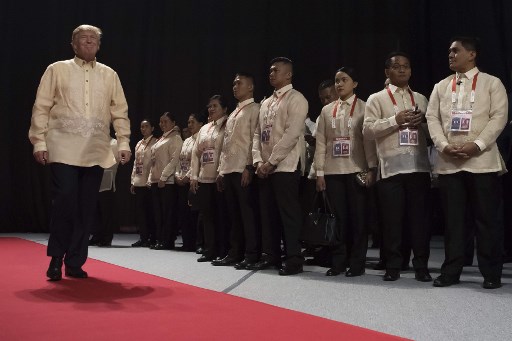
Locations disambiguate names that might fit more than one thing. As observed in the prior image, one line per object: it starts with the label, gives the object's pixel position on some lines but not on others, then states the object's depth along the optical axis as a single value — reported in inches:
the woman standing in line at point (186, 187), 236.8
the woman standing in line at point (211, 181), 197.3
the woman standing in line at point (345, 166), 153.9
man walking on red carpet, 136.8
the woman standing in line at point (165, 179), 245.1
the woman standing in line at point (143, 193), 264.5
